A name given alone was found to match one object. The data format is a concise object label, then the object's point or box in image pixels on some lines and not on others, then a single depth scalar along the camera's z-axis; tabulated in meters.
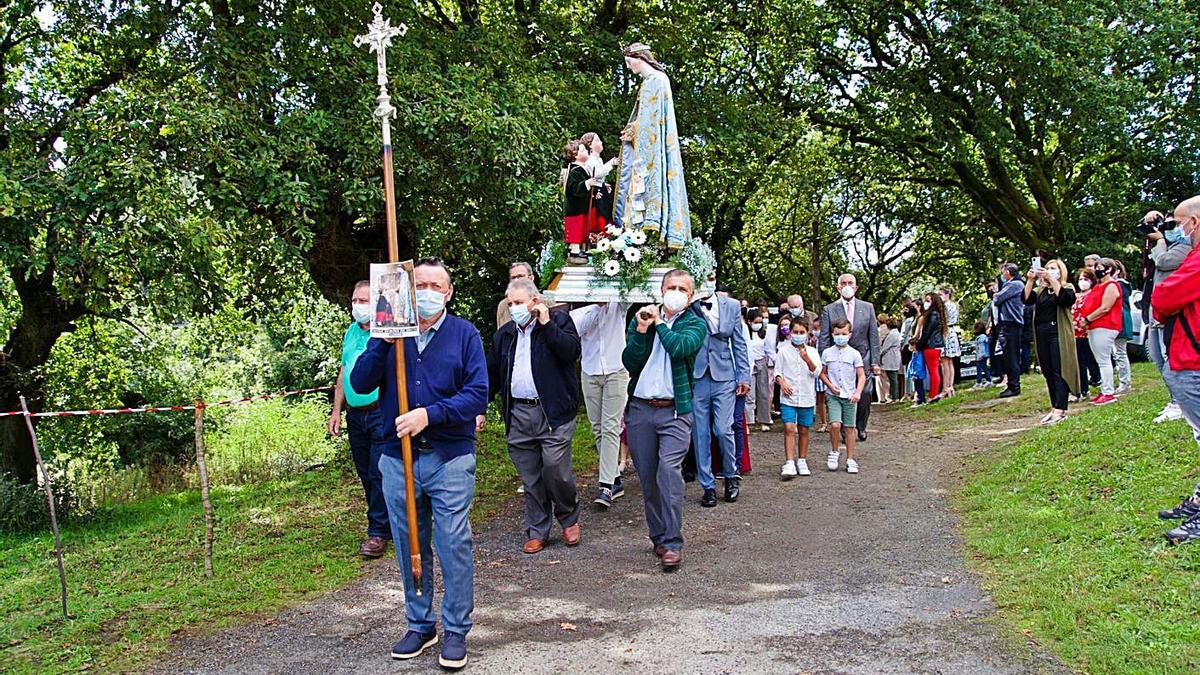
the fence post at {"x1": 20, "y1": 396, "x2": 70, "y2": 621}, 5.74
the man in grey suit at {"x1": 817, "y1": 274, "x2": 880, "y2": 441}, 10.82
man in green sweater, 6.45
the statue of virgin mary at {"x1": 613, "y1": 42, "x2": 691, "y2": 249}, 8.12
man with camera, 6.54
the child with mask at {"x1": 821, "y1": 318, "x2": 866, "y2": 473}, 9.75
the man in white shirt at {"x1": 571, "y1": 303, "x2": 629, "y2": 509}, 8.33
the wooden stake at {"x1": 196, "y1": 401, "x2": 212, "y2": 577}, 6.59
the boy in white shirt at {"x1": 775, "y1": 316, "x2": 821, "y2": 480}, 9.61
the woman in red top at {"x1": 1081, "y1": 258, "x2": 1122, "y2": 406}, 11.20
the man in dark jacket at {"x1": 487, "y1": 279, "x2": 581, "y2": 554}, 7.12
